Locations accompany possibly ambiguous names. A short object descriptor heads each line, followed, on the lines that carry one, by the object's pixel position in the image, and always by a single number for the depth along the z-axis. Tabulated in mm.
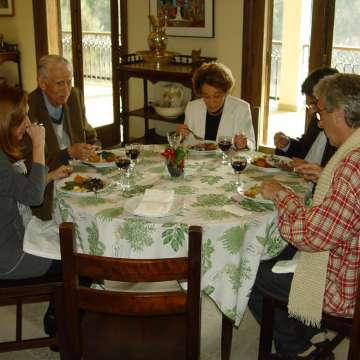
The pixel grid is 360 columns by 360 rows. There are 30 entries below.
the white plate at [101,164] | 2396
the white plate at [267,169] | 2363
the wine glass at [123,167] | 2193
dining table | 1840
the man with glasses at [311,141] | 2600
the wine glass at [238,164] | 2152
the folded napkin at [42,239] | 1940
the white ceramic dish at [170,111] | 4668
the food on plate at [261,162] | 2402
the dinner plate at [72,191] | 2061
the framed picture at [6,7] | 6059
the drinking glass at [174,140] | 2402
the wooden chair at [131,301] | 1381
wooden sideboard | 4426
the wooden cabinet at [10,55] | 6037
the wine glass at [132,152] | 2357
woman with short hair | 2953
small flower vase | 2283
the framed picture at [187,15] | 4566
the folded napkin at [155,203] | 1873
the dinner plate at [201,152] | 2645
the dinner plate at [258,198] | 1963
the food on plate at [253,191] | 2024
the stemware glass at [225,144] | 2443
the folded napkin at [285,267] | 1892
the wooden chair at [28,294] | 1906
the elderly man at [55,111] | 2750
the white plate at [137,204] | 1894
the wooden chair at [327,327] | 1600
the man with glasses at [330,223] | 1595
